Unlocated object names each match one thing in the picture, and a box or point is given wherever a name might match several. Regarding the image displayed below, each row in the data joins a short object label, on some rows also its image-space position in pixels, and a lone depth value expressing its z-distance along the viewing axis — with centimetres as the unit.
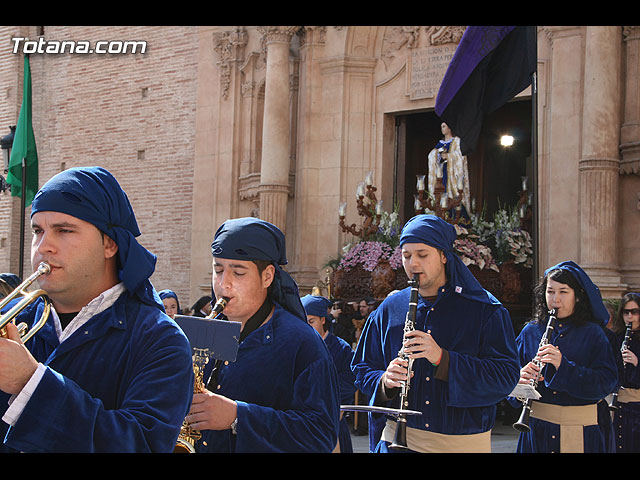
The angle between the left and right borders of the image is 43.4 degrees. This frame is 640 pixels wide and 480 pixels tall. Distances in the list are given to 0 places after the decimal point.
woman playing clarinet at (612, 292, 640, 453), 768
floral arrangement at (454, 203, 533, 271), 1184
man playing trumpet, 199
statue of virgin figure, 1316
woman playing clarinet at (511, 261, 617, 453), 575
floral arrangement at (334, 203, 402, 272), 1241
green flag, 1550
